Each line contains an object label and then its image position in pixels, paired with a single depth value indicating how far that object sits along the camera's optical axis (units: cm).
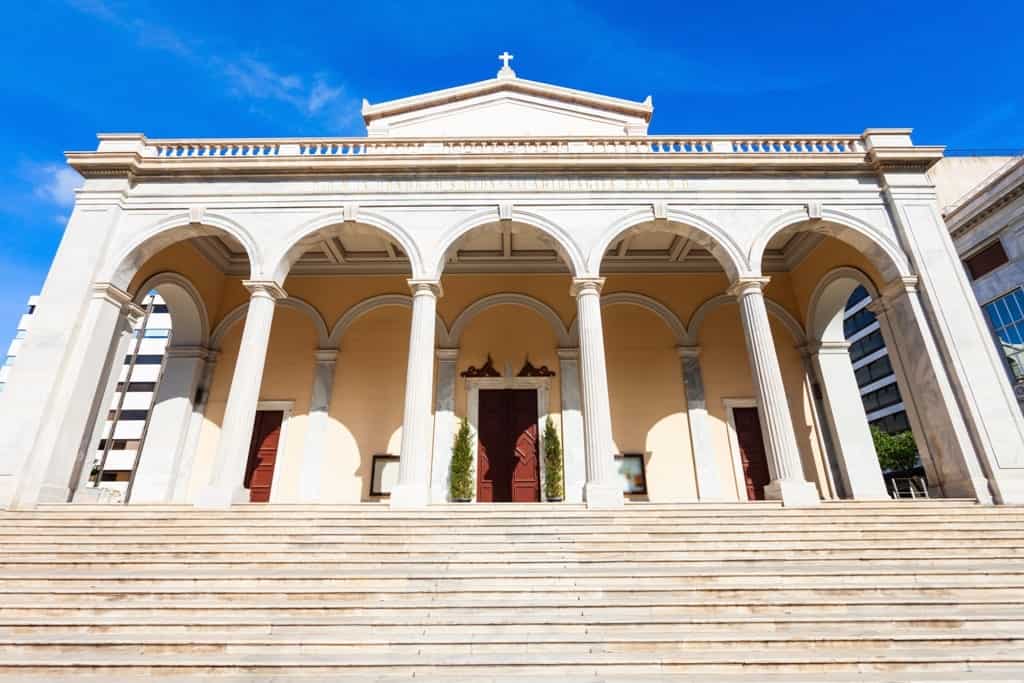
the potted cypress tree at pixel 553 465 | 1307
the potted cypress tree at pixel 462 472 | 1311
